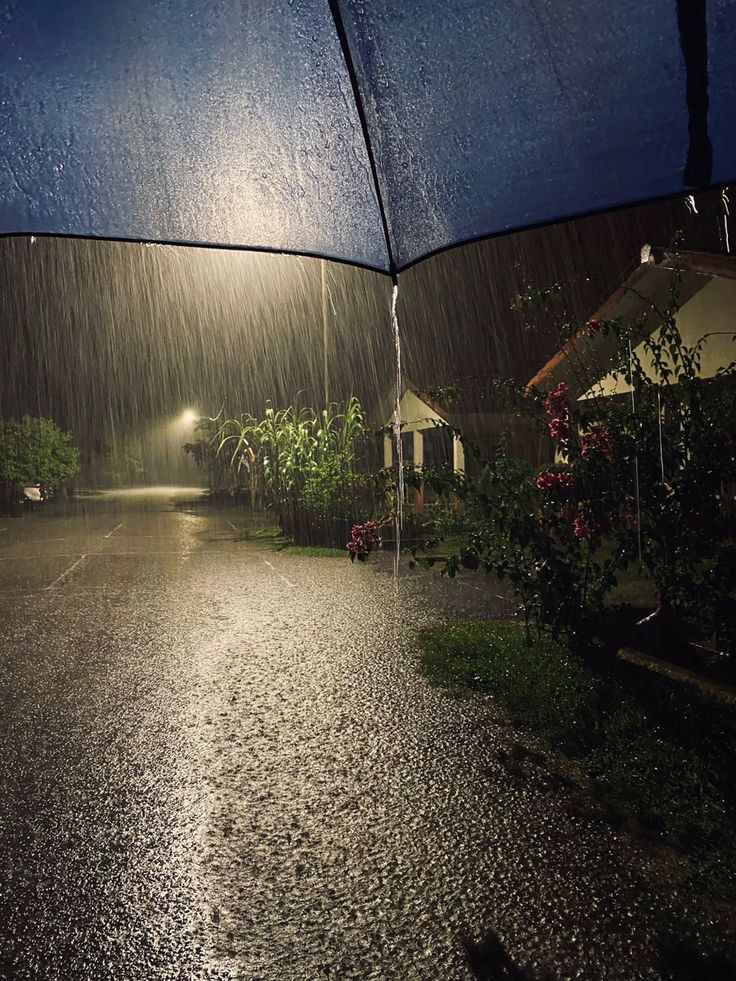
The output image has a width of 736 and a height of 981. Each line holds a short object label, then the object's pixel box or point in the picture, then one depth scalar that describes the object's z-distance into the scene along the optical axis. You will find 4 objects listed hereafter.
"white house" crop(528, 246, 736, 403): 8.12
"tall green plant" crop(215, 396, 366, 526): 14.18
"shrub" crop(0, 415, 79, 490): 37.25
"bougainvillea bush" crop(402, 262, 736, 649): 4.59
